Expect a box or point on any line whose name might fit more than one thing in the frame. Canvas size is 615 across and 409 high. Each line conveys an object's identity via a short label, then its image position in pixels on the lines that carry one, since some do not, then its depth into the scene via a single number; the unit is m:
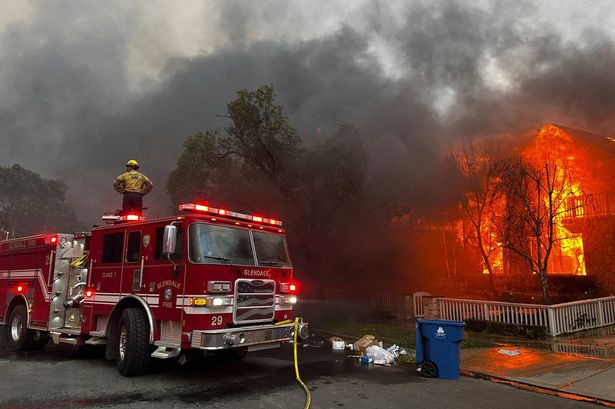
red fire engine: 5.18
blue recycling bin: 5.64
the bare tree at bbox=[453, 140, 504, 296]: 12.94
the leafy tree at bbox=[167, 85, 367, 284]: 16.75
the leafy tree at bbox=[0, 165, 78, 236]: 39.62
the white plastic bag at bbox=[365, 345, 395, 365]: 6.67
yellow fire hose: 4.42
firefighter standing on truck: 7.29
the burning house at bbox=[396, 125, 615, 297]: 12.63
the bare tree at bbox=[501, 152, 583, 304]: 11.67
